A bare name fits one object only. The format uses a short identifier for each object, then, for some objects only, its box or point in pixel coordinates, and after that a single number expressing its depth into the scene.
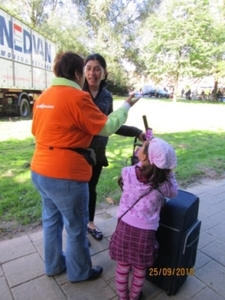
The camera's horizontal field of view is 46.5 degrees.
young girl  1.68
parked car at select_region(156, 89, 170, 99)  35.31
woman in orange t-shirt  1.59
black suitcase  1.85
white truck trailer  9.01
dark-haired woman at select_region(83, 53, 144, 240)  2.32
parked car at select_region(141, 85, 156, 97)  35.31
